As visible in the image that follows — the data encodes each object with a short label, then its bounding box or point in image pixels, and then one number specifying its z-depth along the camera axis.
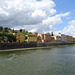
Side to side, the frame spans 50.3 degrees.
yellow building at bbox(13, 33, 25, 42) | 61.51
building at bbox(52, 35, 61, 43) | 87.11
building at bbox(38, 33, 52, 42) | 77.97
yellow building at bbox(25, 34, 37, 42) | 65.83
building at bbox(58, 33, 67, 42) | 94.58
